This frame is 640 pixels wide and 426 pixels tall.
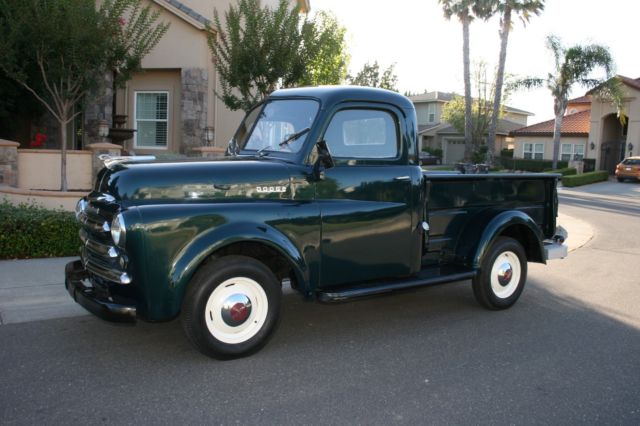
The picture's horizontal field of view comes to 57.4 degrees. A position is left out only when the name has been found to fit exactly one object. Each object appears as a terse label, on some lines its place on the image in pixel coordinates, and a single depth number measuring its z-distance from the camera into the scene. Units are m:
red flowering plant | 13.62
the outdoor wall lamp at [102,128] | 14.05
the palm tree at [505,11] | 28.83
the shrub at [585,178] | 30.12
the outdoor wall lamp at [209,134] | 15.53
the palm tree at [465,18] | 29.55
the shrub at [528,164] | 38.00
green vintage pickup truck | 4.35
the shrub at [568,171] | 32.69
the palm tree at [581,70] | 31.95
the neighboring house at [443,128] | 50.94
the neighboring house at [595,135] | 35.06
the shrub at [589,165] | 36.56
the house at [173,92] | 15.49
